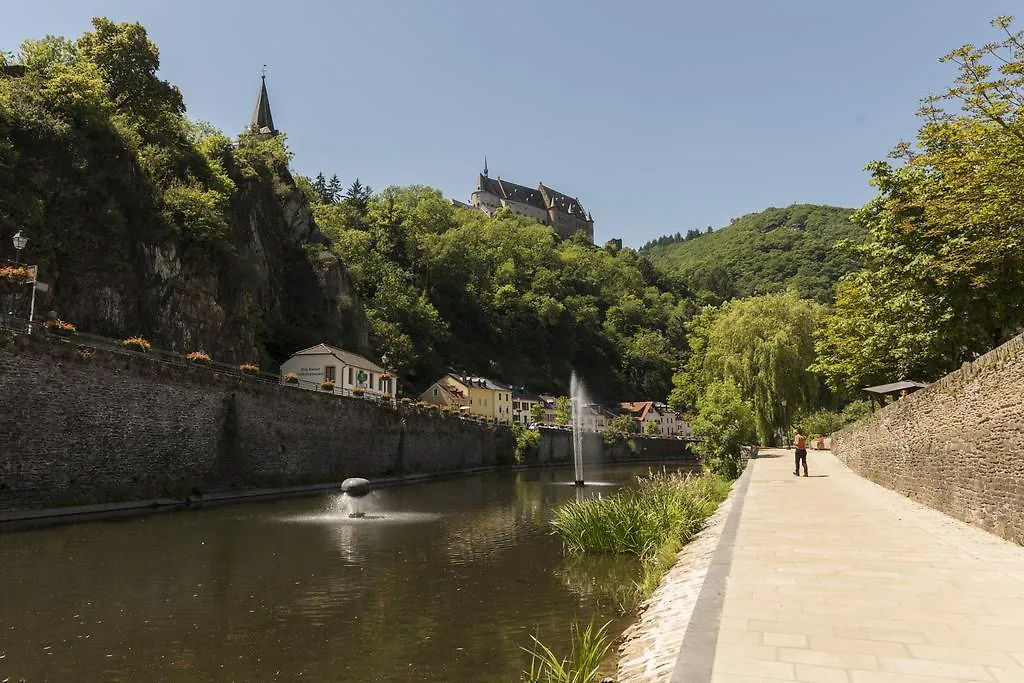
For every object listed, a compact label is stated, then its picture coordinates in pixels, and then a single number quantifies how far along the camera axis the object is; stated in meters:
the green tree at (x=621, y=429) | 71.99
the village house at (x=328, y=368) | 43.44
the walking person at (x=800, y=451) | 24.16
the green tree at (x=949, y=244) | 13.88
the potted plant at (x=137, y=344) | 24.14
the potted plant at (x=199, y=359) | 26.84
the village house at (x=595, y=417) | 84.32
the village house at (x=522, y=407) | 79.91
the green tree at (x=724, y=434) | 26.77
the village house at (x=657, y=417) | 95.94
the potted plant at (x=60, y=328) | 21.25
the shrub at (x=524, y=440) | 57.62
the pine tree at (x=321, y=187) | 128.98
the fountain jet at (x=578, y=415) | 60.29
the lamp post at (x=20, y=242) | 22.19
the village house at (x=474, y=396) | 69.56
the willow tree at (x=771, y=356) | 41.75
